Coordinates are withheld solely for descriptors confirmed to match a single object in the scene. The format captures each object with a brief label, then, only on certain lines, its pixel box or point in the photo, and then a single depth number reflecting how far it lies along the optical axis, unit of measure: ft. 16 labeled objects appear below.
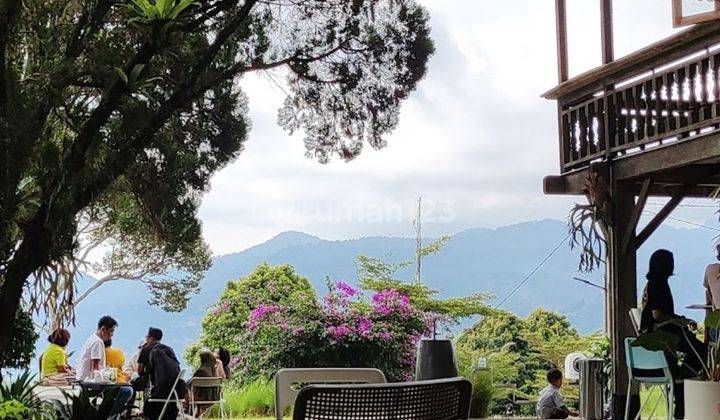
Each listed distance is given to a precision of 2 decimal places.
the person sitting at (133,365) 27.14
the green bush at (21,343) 27.35
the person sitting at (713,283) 16.94
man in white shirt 23.59
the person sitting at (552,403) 23.97
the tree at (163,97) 22.74
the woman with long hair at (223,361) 29.02
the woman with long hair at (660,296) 15.47
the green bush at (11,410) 11.99
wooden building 20.17
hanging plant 23.22
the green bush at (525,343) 37.32
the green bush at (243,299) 37.06
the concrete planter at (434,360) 20.04
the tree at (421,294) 40.14
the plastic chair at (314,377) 11.03
